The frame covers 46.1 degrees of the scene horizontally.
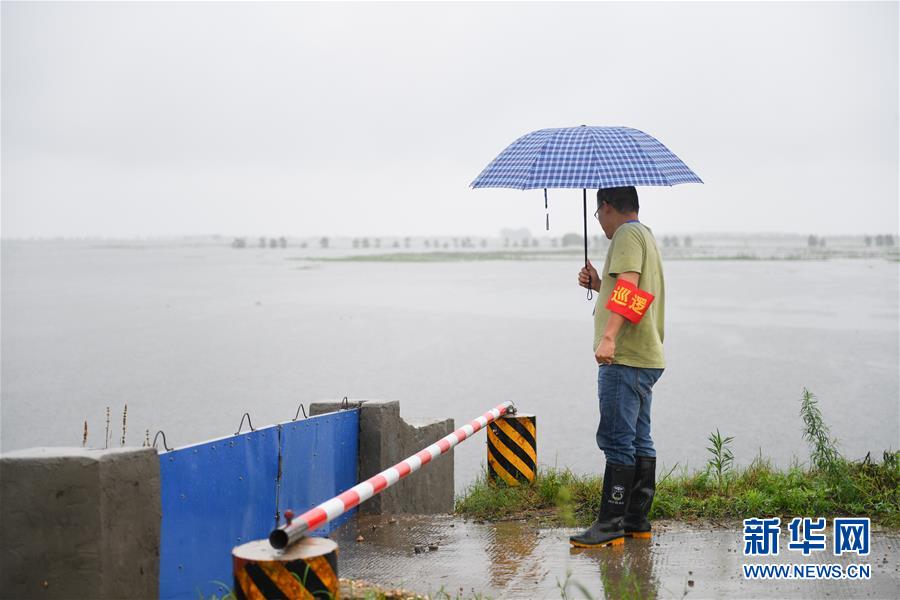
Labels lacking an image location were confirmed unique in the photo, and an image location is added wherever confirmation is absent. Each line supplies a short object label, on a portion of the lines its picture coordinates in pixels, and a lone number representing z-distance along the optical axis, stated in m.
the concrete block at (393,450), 7.88
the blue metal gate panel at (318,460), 6.76
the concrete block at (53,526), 4.49
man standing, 5.97
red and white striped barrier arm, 4.30
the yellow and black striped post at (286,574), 4.18
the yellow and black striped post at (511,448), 8.32
